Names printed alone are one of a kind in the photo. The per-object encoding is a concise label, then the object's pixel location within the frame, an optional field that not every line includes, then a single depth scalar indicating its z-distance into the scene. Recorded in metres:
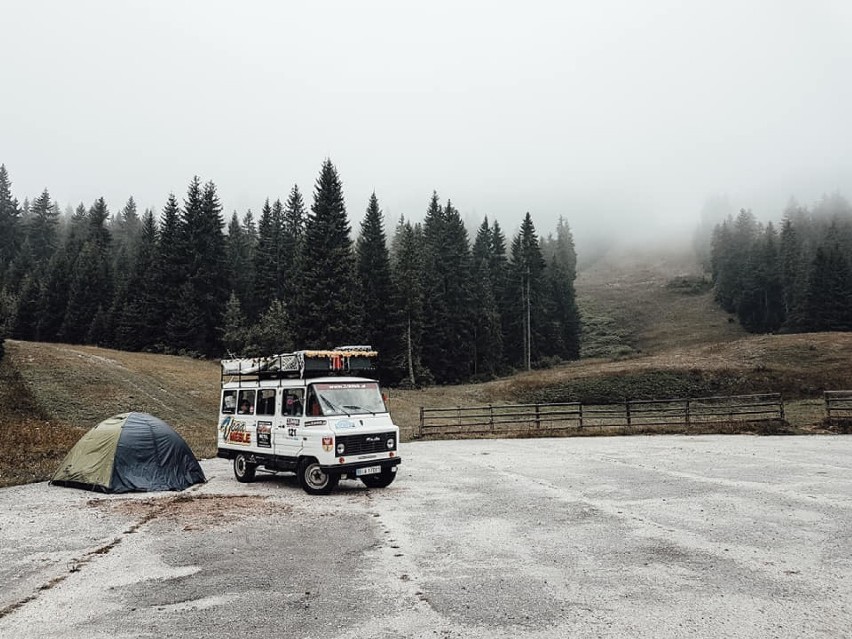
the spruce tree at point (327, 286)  48.00
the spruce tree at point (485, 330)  64.19
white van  13.55
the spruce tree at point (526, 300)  71.50
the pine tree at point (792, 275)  77.19
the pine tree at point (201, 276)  58.12
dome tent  14.23
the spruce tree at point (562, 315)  80.06
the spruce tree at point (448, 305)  59.66
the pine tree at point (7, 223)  106.25
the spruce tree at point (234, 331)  48.19
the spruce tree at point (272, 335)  44.06
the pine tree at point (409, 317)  53.38
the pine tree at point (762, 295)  91.81
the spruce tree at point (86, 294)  69.19
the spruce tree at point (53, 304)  72.19
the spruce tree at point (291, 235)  63.03
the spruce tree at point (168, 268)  60.12
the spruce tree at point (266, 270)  67.19
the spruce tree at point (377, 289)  54.72
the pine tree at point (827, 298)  71.44
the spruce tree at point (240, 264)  70.66
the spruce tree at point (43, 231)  107.60
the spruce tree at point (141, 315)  59.62
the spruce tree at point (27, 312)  73.44
